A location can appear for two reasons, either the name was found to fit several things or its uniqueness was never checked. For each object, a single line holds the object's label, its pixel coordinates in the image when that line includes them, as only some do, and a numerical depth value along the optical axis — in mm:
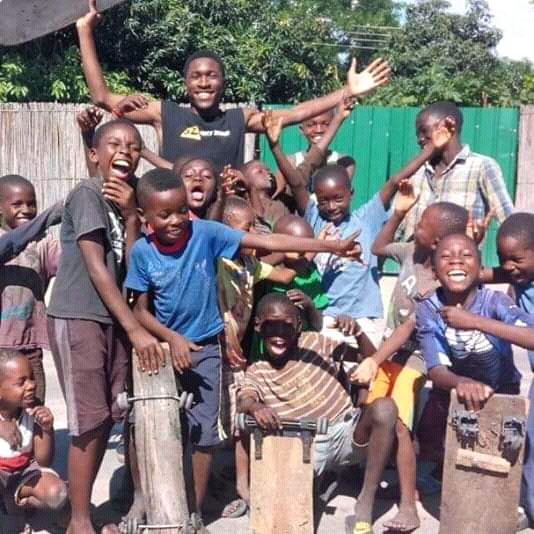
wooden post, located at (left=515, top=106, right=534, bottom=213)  11578
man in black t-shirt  5148
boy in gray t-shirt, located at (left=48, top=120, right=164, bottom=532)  4109
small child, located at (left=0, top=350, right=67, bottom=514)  4309
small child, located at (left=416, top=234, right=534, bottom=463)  4238
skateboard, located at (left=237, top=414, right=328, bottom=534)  4297
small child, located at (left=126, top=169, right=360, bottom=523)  4129
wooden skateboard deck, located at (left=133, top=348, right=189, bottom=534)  4078
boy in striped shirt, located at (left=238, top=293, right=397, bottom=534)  4492
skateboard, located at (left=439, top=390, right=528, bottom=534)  4004
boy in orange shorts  4559
